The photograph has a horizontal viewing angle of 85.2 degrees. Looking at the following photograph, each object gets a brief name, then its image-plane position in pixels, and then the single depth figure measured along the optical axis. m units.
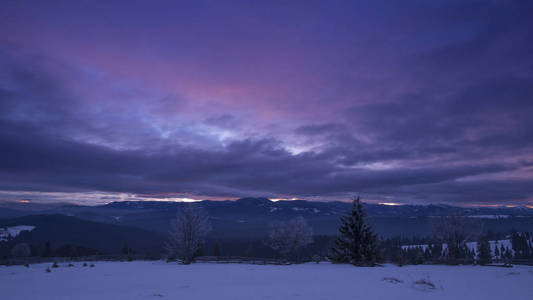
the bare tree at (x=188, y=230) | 45.03
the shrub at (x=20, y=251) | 59.42
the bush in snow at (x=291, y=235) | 70.38
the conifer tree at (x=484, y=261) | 23.05
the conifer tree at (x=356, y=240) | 31.92
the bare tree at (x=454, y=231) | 47.12
